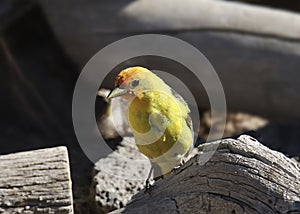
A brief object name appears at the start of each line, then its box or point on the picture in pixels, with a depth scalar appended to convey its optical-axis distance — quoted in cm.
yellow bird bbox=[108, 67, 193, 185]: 621
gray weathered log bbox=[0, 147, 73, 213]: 625
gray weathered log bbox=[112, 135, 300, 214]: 552
